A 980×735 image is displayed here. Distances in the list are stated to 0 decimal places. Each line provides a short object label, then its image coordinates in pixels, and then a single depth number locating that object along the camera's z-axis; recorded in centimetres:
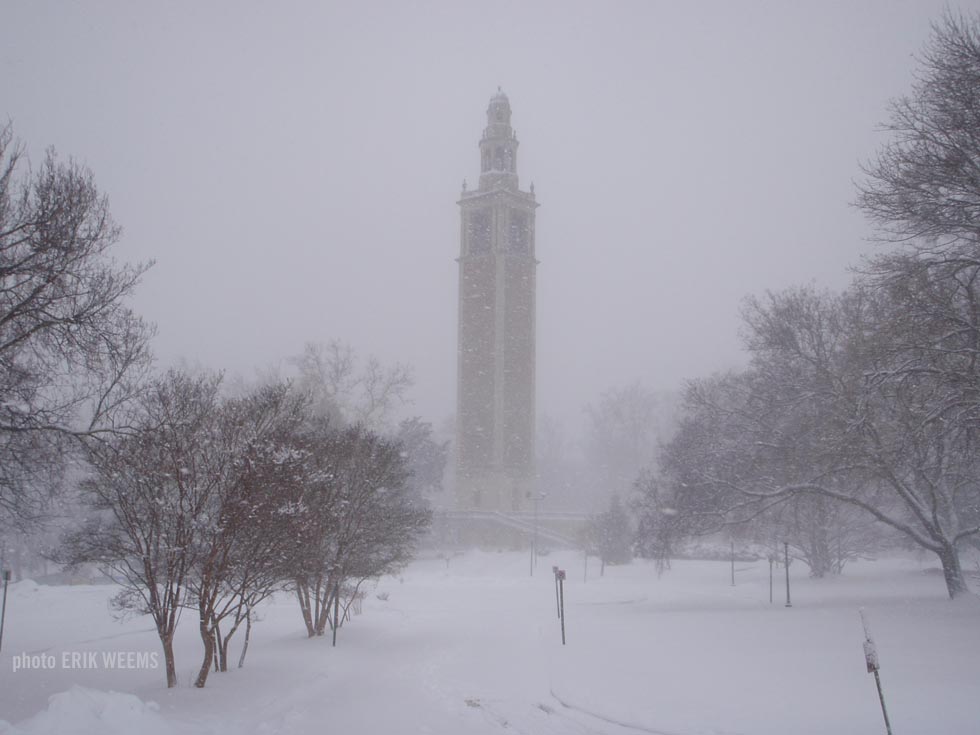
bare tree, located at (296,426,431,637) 1636
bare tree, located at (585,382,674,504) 8406
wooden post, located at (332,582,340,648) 1759
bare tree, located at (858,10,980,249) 1405
